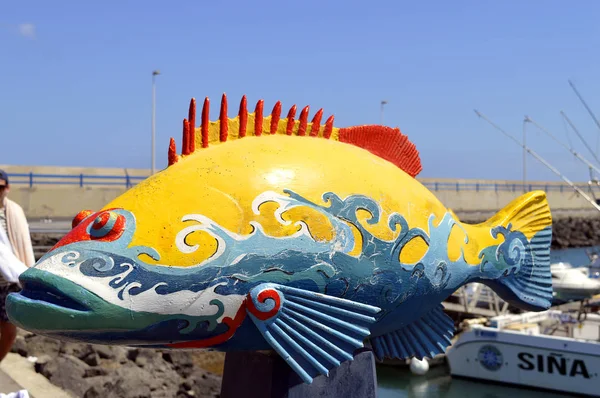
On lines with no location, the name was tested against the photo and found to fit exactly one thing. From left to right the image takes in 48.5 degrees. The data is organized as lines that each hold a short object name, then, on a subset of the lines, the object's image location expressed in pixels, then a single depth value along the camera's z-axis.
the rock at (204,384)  8.45
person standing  4.34
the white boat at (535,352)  11.34
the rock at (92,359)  8.39
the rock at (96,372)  7.66
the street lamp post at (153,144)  22.09
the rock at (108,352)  8.80
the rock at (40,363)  7.00
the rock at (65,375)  6.82
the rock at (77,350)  8.47
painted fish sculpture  2.81
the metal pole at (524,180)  39.55
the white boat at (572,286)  15.13
